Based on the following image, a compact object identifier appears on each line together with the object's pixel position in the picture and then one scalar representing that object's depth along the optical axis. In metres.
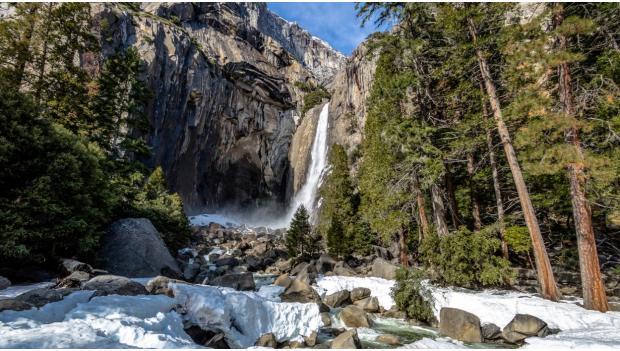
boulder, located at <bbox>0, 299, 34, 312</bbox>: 4.96
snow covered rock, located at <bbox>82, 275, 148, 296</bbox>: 6.77
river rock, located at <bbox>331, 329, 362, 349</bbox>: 7.01
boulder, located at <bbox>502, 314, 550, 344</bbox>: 7.32
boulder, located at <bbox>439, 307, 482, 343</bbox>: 7.80
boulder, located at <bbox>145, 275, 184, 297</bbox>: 7.55
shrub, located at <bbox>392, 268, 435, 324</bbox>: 9.52
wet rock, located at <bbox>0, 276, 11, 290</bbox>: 7.51
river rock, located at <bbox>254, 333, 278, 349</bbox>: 7.25
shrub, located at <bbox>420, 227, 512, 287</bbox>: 10.47
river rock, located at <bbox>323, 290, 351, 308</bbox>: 11.33
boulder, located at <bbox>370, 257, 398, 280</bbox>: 14.37
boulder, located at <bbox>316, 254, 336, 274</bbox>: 17.50
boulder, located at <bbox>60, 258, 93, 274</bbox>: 8.89
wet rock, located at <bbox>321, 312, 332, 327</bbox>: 9.22
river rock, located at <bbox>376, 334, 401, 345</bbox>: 7.73
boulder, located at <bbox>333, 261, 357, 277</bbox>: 16.00
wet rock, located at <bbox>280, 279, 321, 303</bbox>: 11.16
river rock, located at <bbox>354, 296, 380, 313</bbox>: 10.77
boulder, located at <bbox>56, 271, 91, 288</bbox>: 7.35
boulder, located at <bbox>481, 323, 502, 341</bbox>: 7.69
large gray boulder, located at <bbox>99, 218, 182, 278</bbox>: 12.12
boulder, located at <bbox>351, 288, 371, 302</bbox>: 11.73
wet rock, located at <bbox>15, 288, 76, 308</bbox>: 5.35
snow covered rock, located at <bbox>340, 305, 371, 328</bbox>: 9.16
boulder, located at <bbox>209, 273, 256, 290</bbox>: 13.01
